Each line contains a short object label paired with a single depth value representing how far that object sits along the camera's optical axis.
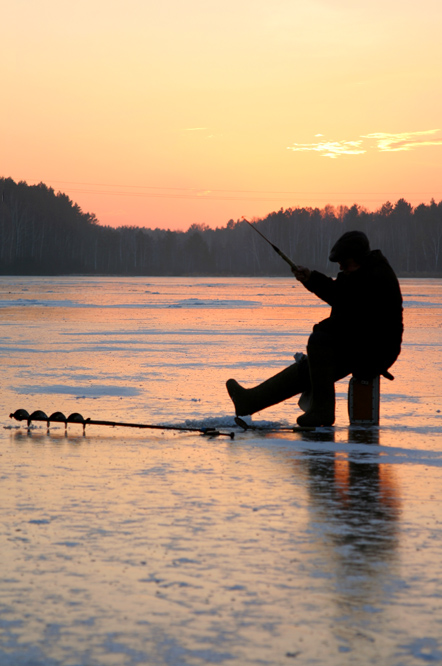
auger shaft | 13.24
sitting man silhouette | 13.77
